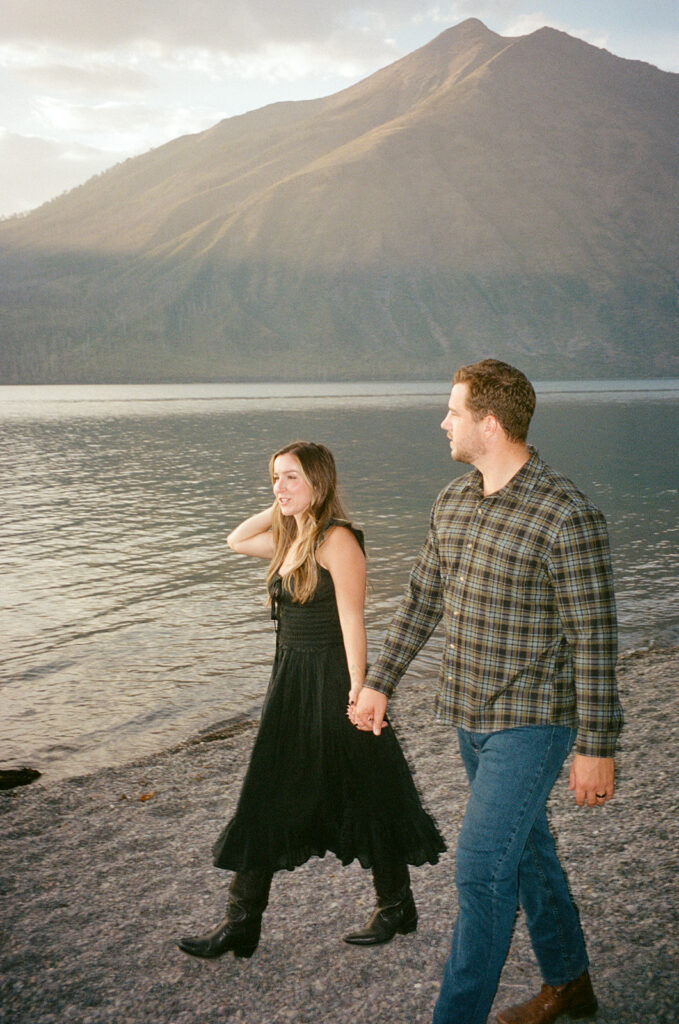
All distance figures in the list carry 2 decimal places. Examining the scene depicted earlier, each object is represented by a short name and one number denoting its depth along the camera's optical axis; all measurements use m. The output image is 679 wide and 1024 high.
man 3.45
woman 4.45
